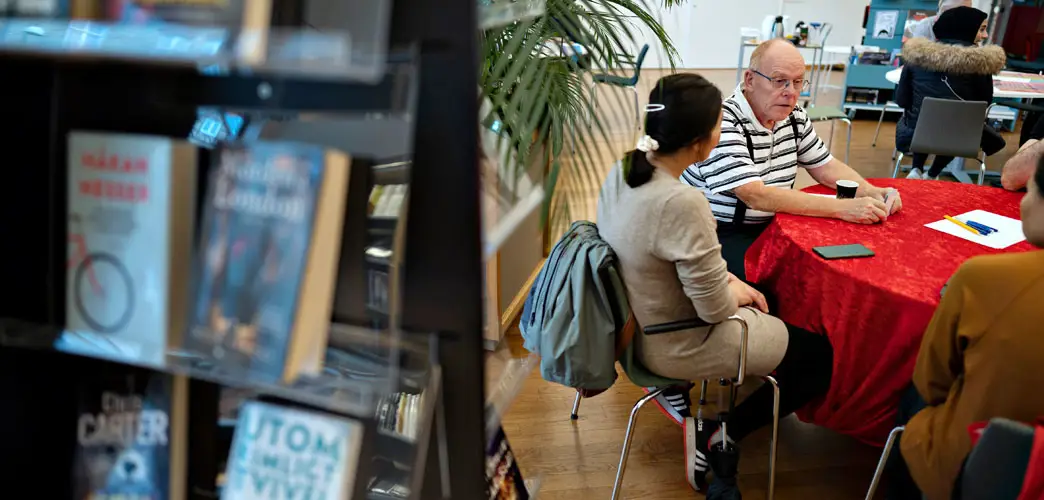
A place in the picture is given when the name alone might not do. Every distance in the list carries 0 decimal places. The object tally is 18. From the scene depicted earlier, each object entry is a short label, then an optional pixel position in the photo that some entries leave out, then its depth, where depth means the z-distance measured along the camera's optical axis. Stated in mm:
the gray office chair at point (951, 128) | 4188
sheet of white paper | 1972
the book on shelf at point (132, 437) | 789
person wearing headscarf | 5914
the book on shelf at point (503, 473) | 1177
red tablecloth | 1768
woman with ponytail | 1653
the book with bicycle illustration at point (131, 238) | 663
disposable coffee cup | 2221
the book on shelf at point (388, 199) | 694
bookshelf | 632
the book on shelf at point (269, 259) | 607
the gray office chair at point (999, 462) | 1182
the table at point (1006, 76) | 4324
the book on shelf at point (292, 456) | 739
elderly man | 2256
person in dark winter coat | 4184
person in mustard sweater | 1252
